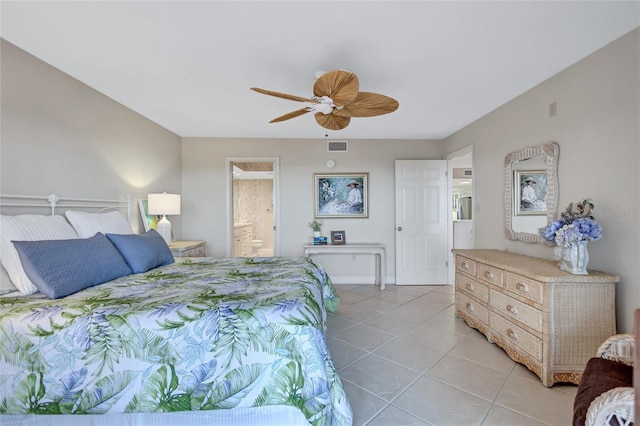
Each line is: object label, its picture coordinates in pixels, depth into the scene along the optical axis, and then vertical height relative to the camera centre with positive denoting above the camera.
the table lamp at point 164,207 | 3.22 +0.06
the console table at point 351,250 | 4.11 -0.61
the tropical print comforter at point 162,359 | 1.26 -0.72
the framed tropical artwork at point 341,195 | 4.40 +0.27
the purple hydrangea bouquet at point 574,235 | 1.78 -0.17
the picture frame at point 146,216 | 3.23 -0.05
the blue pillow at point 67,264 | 1.47 -0.32
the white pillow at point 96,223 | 2.07 -0.09
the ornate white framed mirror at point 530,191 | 2.30 +0.19
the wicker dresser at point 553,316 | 1.77 -0.75
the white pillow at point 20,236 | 1.56 -0.15
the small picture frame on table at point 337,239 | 4.34 -0.46
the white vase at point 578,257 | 1.80 -0.32
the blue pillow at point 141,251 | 2.10 -0.33
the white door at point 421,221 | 4.30 -0.17
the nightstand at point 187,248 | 3.25 -0.47
